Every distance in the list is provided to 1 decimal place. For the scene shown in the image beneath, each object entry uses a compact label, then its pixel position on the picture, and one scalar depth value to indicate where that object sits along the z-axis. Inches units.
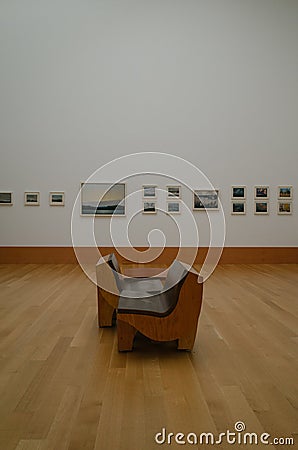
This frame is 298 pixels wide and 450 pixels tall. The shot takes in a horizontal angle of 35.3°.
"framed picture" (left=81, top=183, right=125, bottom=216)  465.1
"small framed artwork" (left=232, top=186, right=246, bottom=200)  473.7
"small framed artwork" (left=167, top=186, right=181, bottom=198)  474.0
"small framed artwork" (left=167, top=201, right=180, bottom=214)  470.9
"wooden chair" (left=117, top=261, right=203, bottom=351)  162.4
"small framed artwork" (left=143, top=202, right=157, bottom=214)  472.4
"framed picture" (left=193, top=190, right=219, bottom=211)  470.6
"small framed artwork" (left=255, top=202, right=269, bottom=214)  474.0
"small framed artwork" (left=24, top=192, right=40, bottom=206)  461.7
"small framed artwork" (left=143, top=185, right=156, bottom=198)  472.7
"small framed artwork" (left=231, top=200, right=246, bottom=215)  473.1
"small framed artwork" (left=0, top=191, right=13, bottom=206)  461.1
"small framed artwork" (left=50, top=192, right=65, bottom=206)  463.2
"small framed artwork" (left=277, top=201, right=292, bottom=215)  474.9
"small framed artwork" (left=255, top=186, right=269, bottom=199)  474.6
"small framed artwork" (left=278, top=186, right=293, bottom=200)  475.2
